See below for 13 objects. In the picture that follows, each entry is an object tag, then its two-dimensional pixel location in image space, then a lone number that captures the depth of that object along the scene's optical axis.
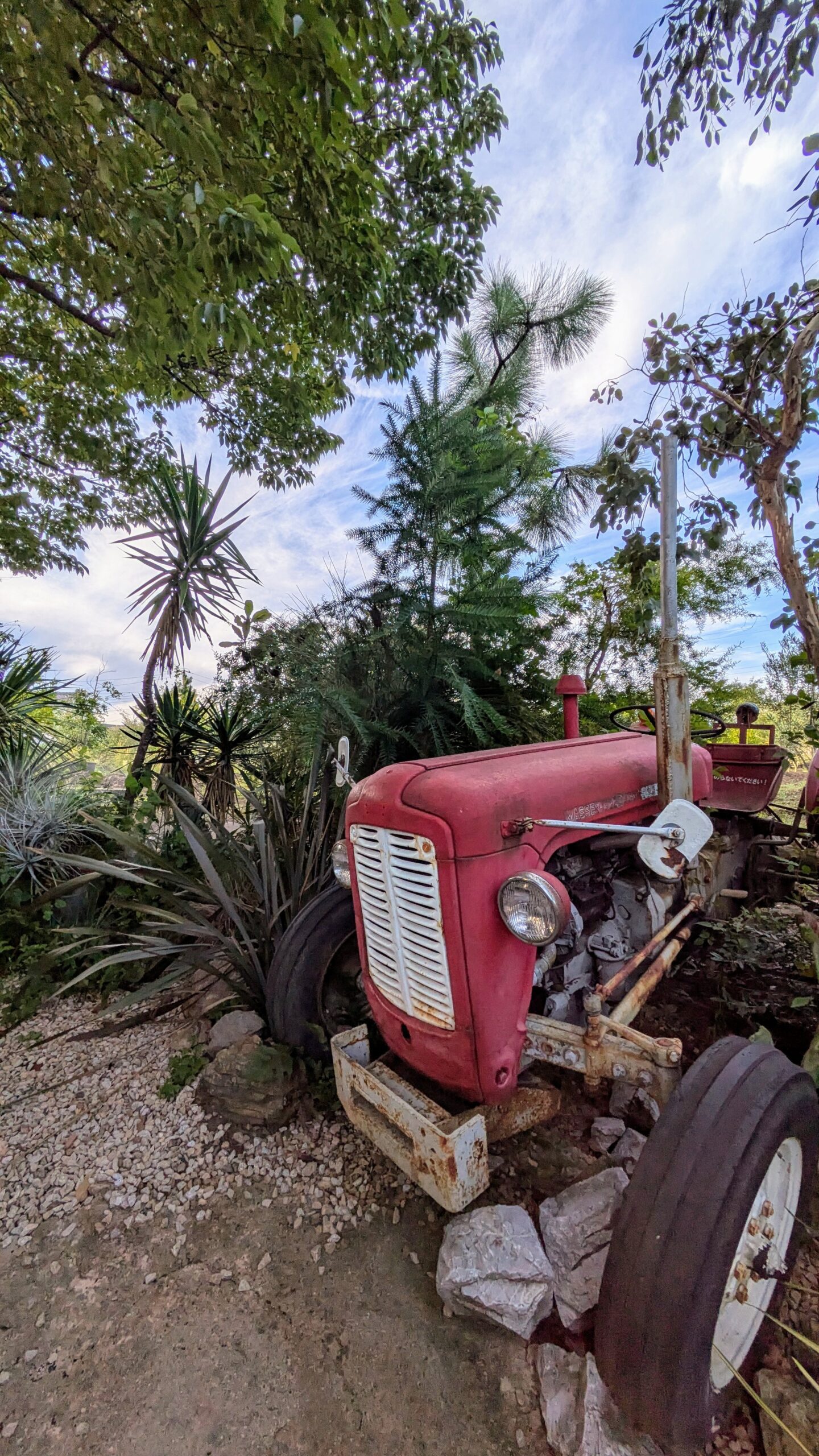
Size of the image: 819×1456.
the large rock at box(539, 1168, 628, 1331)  1.40
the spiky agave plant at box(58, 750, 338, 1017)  2.62
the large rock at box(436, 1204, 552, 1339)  1.39
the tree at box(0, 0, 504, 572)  2.40
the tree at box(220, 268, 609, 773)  3.61
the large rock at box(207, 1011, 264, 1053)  2.46
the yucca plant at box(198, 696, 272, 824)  4.62
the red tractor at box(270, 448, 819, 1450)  1.12
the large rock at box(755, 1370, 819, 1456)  1.12
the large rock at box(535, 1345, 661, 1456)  1.16
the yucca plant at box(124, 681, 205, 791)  4.64
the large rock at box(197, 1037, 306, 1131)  2.15
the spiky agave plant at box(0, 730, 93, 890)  3.76
